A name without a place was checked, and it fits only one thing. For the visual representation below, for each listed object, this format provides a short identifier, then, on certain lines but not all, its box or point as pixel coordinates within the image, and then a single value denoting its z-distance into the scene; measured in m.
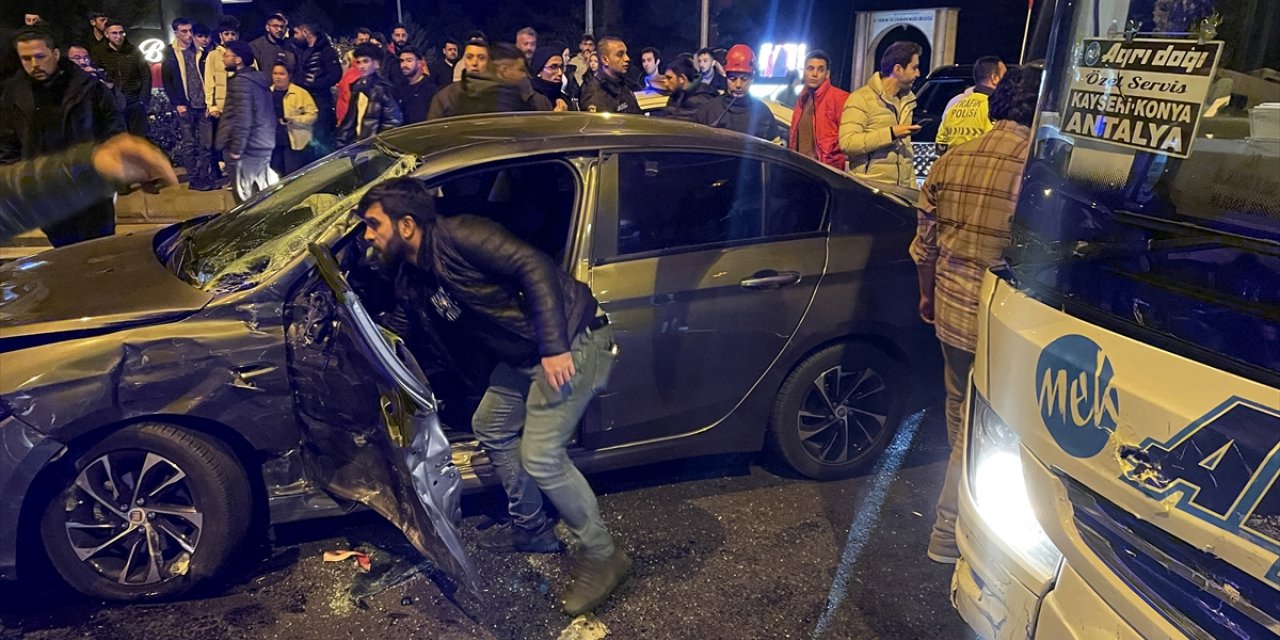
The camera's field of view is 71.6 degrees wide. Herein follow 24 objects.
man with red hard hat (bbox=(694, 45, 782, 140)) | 6.62
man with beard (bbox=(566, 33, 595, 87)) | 10.27
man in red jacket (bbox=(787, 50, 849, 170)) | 6.36
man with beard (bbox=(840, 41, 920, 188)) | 5.82
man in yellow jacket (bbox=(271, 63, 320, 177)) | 7.57
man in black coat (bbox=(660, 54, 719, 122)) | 6.75
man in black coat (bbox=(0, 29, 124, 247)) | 5.00
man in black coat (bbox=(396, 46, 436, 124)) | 7.62
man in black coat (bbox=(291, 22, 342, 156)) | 8.00
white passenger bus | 1.58
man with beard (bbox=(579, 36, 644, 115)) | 6.87
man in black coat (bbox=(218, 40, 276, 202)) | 6.91
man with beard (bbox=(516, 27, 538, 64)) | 7.45
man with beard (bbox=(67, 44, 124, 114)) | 8.69
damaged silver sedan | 2.79
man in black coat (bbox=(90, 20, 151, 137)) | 9.09
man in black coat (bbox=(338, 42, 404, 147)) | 7.01
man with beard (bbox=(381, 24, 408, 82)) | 8.63
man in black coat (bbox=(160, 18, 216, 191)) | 9.14
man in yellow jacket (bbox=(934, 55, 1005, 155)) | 5.77
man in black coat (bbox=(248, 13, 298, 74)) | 9.03
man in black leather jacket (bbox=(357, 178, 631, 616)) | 2.72
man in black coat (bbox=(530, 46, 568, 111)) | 7.21
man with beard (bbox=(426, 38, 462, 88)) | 9.03
